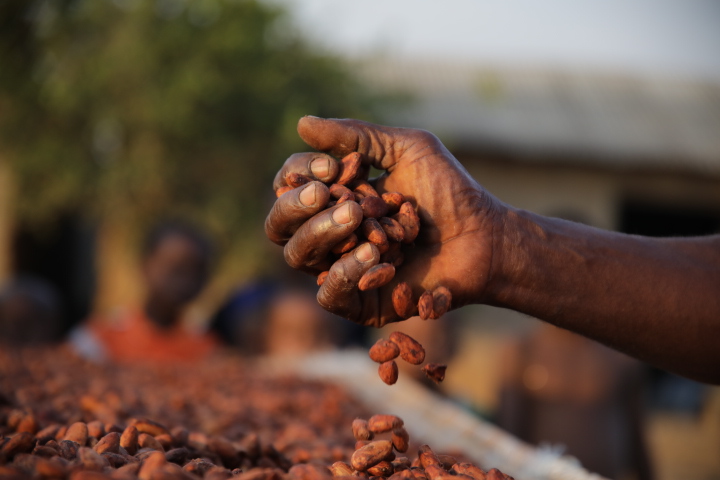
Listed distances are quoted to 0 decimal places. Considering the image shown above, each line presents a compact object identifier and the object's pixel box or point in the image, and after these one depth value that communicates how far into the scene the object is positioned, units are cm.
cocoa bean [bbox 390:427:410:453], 101
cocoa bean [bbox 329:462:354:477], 98
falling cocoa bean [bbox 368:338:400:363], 101
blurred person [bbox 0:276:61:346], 384
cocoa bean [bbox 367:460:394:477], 98
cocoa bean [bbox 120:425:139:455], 102
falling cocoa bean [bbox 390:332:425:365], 101
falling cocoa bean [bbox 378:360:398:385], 101
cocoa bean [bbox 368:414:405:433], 101
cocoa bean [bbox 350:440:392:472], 98
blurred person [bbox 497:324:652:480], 181
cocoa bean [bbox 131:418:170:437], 105
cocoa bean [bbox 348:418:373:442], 102
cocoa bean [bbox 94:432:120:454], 99
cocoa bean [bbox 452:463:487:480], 98
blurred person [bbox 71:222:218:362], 217
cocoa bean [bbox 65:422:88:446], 102
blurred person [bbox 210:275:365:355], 399
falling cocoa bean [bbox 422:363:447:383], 102
